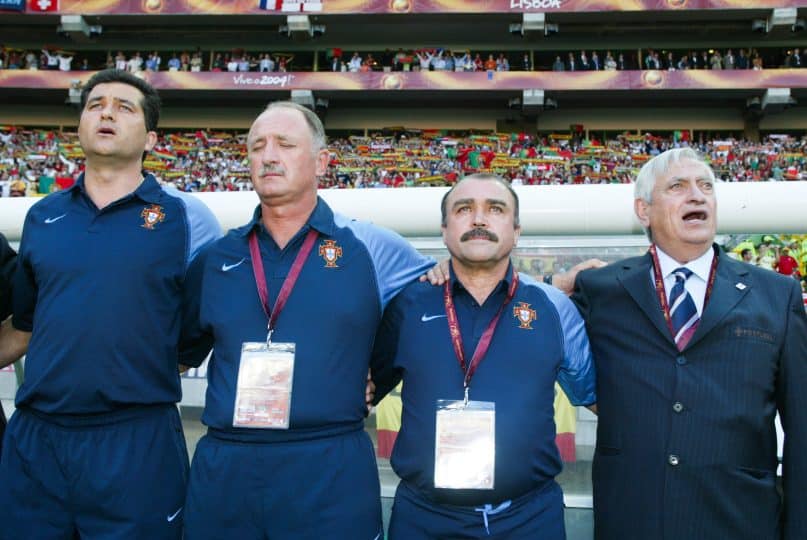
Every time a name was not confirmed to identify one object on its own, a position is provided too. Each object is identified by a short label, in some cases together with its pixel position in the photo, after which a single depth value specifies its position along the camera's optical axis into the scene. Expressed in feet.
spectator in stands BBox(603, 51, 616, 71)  77.97
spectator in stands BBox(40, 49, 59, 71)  79.87
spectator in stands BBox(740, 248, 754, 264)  26.45
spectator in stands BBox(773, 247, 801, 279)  27.84
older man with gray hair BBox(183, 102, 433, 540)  5.56
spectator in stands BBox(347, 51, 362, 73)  80.74
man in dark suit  5.59
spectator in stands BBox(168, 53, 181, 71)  80.65
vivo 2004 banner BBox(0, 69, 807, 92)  75.10
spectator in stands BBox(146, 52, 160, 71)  80.33
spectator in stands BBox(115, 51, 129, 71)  80.17
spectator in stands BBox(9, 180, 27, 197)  53.44
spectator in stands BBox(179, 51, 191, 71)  81.71
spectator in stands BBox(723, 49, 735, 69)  76.43
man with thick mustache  5.57
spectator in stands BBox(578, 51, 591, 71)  78.14
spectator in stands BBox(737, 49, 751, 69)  76.33
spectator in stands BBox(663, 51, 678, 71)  78.12
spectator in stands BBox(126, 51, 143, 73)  79.49
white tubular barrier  7.48
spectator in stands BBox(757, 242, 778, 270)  29.27
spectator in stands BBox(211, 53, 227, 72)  82.94
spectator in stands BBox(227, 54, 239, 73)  79.56
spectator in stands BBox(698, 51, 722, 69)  78.81
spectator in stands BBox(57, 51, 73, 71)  79.51
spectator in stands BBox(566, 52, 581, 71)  79.00
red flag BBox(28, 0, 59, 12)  77.77
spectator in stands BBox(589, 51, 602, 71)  78.02
